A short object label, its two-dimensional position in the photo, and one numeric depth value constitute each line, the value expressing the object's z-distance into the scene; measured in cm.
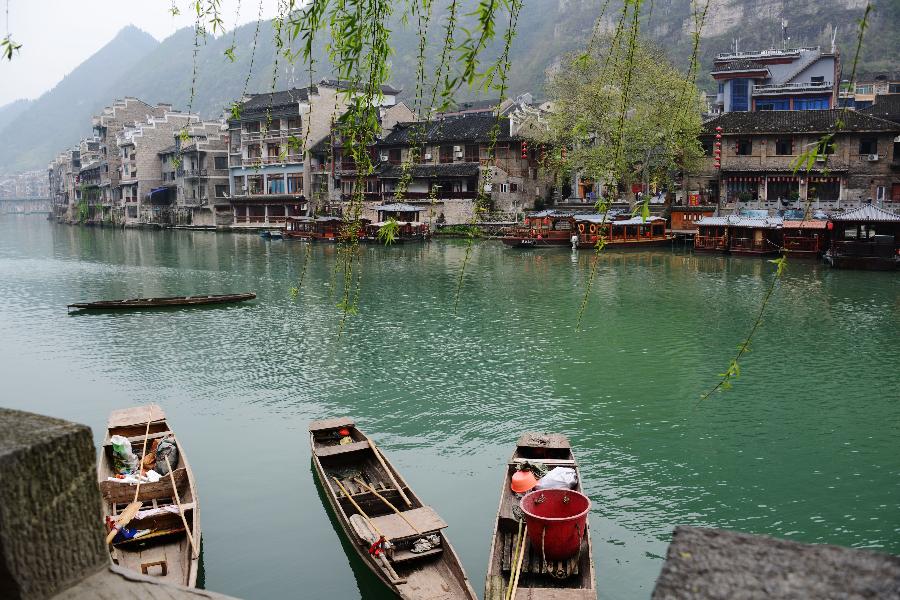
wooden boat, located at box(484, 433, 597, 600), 841
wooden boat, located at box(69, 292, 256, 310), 3109
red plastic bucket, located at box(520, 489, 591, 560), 902
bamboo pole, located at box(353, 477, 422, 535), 984
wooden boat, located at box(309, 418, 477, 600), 888
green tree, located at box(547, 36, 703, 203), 5388
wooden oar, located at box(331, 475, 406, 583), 889
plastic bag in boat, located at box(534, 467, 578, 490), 1073
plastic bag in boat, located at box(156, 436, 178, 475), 1270
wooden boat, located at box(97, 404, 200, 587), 927
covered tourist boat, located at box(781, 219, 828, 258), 4759
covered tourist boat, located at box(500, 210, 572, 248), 5791
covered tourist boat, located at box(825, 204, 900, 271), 4172
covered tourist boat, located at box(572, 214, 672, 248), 5675
